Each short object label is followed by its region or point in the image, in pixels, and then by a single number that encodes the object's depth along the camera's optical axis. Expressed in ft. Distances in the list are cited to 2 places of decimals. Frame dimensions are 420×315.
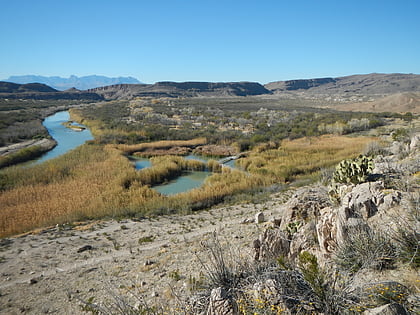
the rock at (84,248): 30.68
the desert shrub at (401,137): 56.40
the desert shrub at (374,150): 54.07
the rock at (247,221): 33.78
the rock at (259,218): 32.45
